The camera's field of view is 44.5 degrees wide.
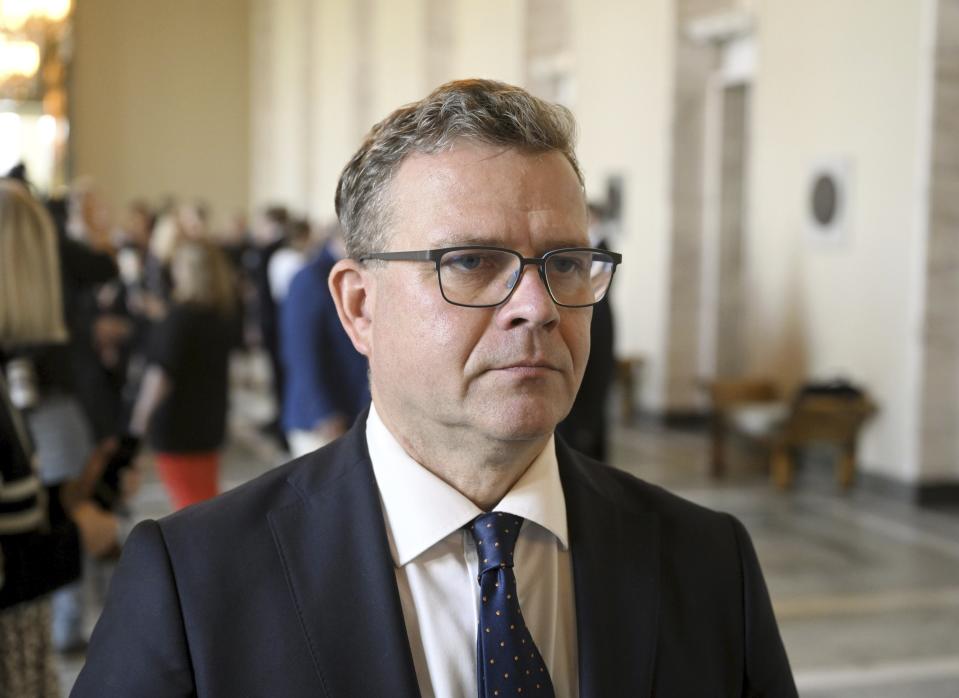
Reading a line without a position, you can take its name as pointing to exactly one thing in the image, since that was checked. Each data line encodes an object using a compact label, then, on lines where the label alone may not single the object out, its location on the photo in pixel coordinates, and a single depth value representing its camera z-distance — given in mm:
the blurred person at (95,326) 4977
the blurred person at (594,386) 6648
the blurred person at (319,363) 5449
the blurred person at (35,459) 3031
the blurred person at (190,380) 5910
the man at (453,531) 1610
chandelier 17859
